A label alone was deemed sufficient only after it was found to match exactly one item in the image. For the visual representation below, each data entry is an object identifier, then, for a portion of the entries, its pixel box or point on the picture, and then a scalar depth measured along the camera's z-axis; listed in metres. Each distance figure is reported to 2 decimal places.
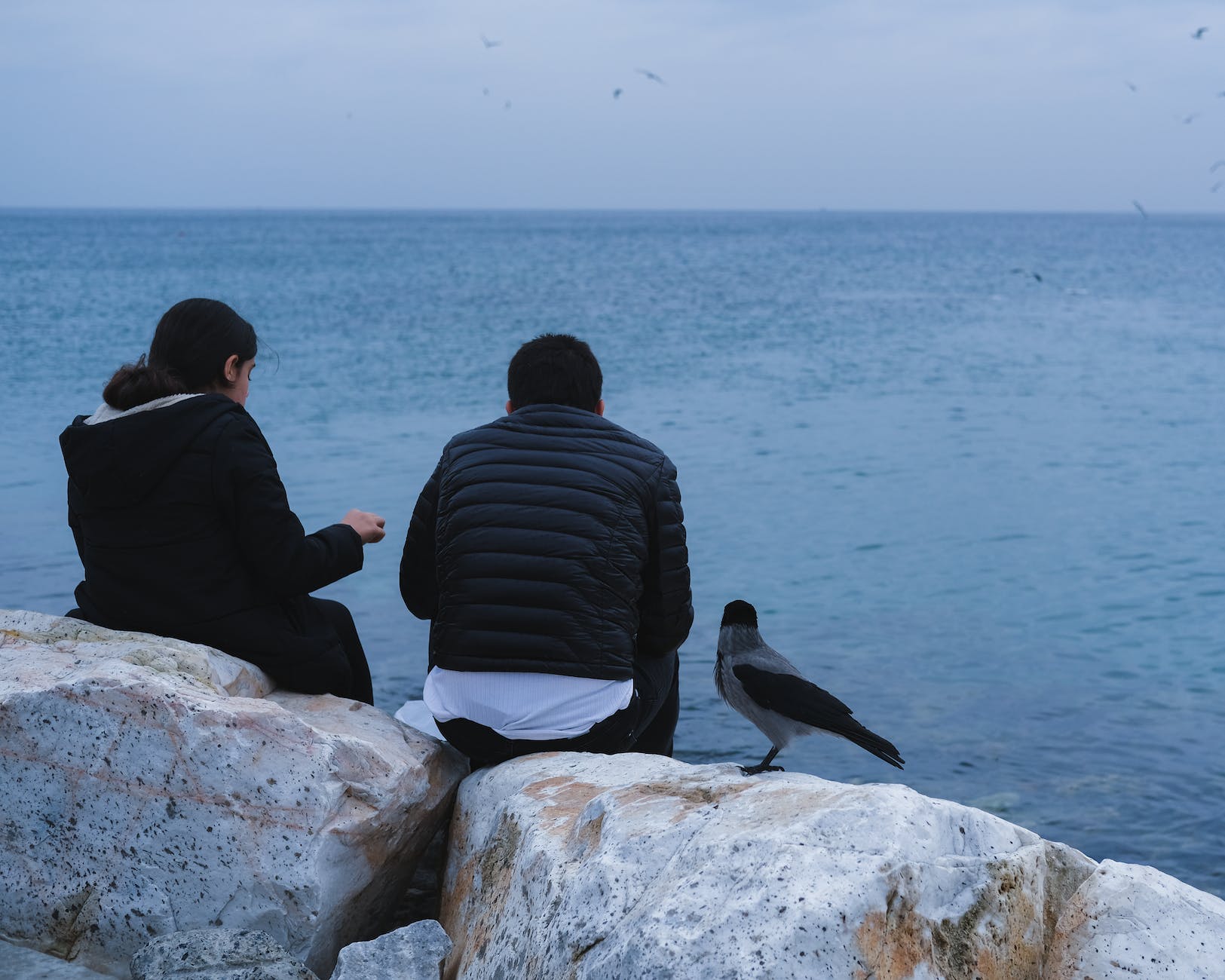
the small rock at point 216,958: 3.15
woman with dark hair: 3.94
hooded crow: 3.97
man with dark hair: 3.92
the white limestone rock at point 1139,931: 2.86
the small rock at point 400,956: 3.27
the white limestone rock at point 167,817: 3.55
